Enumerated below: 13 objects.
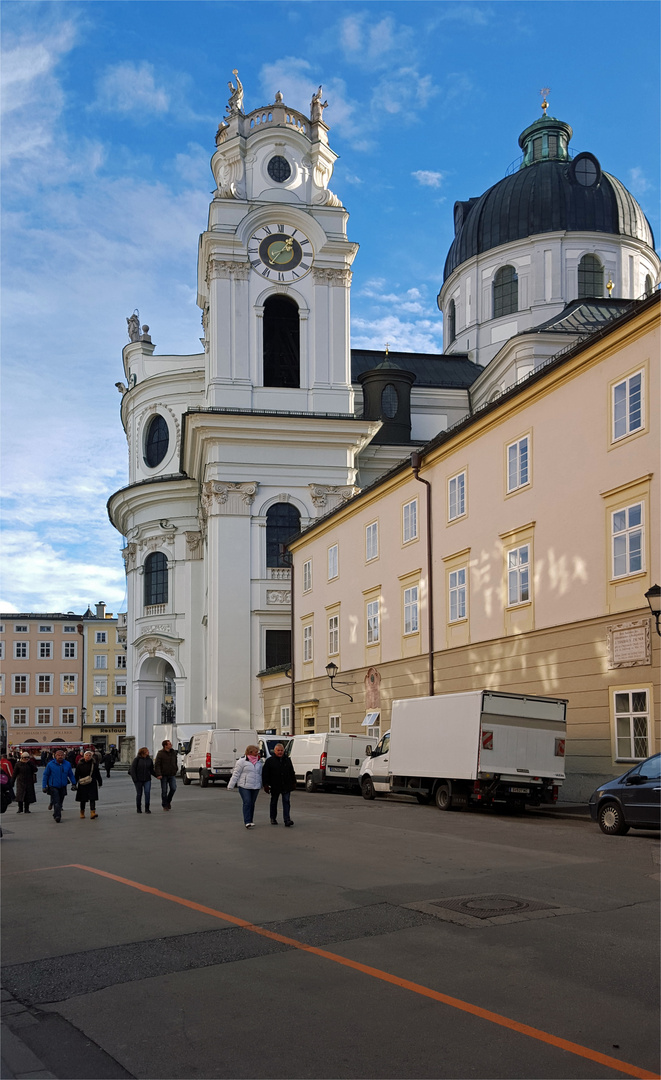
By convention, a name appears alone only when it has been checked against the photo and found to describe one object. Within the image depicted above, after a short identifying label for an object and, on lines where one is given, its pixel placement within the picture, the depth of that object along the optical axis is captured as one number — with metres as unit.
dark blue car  16.77
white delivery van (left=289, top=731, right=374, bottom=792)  31.89
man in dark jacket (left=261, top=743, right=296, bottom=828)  19.72
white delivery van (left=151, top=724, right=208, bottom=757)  46.75
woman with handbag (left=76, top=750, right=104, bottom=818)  24.06
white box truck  21.67
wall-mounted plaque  21.97
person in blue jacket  23.44
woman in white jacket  19.14
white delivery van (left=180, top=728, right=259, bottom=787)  39.03
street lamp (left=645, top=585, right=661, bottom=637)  20.33
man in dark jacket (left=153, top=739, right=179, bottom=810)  24.11
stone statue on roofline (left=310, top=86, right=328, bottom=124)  57.59
